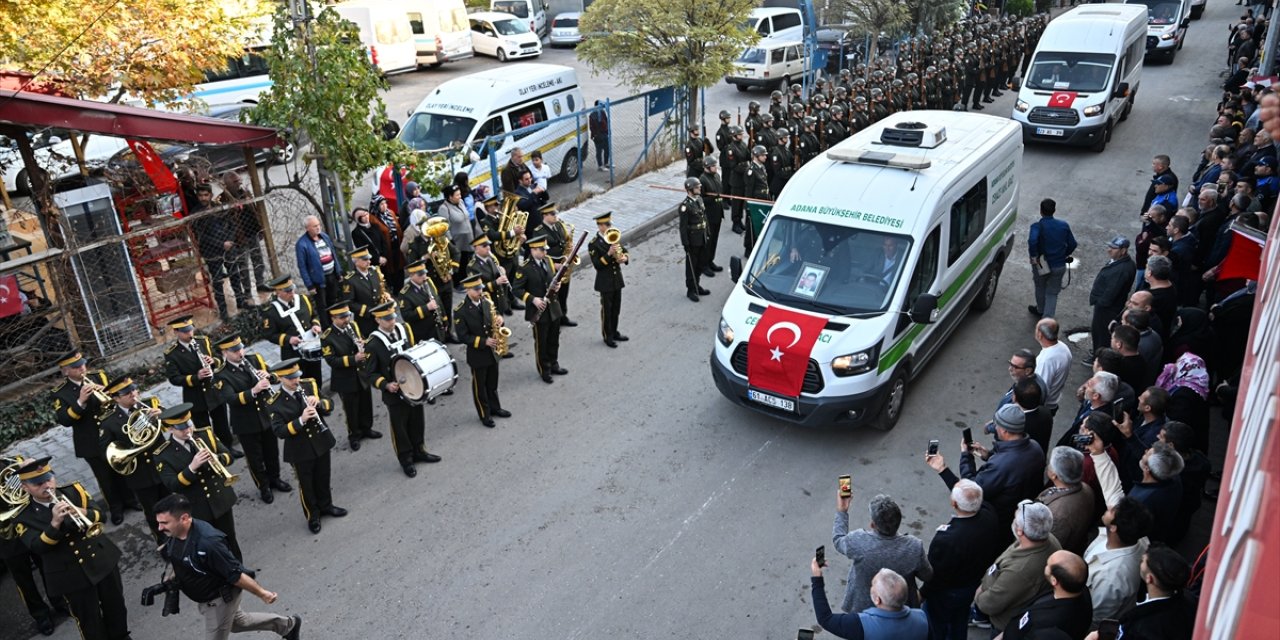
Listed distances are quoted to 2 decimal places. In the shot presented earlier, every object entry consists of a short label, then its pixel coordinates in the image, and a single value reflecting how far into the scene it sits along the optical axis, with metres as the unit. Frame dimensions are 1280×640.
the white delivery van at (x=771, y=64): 23.27
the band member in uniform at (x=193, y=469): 6.44
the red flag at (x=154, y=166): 9.79
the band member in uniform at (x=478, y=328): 8.60
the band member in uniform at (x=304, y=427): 7.12
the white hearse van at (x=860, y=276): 7.92
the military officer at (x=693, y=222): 11.18
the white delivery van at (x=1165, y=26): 25.41
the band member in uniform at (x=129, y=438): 6.94
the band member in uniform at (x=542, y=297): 9.43
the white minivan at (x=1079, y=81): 16.84
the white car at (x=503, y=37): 29.89
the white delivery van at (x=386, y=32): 26.22
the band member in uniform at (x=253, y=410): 7.51
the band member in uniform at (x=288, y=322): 8.59
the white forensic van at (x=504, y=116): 14.50
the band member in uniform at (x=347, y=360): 8.10
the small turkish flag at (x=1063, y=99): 16.84
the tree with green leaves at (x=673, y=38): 16.58
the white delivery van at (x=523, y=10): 32.91
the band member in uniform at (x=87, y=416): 7.23
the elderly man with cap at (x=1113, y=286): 8.72
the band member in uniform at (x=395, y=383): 7.84
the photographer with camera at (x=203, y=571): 5.53
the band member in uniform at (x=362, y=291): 9.41
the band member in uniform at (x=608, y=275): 10.08
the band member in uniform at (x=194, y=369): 7.79
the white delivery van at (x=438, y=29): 27.75
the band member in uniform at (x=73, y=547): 5.81
